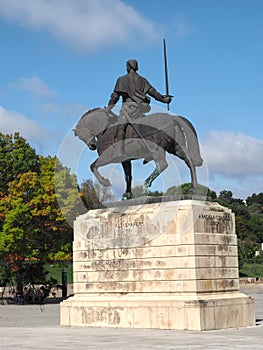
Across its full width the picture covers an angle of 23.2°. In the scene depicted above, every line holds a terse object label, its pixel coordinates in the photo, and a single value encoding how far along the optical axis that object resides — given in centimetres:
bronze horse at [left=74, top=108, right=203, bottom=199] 1856
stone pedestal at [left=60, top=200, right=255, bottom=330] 1673
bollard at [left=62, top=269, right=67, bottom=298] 4175
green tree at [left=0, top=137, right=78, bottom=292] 3741
